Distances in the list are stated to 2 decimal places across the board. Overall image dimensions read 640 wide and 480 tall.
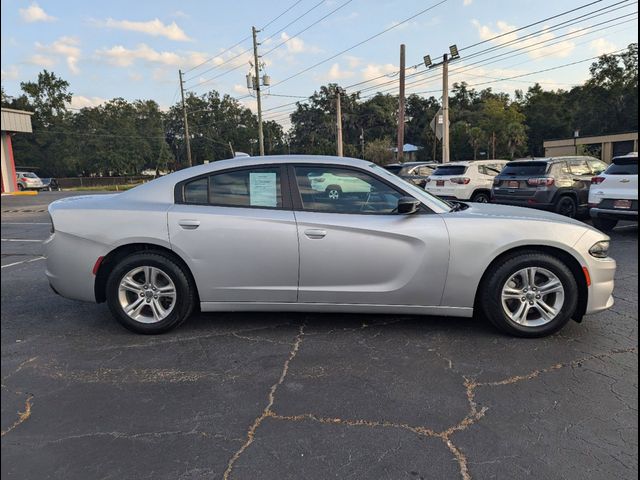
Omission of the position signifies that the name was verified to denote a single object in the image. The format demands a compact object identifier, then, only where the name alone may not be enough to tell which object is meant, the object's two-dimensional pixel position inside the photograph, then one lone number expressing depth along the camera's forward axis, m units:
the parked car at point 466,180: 13.76
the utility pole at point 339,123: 33.75
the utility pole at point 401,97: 24.64
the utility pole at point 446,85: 22.29
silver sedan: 3.86
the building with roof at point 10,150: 24.18
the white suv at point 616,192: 8.33
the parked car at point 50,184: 38.54
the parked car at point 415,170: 15.82
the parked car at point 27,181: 33.16
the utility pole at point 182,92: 44.50
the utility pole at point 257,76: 33.16
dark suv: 10.64
